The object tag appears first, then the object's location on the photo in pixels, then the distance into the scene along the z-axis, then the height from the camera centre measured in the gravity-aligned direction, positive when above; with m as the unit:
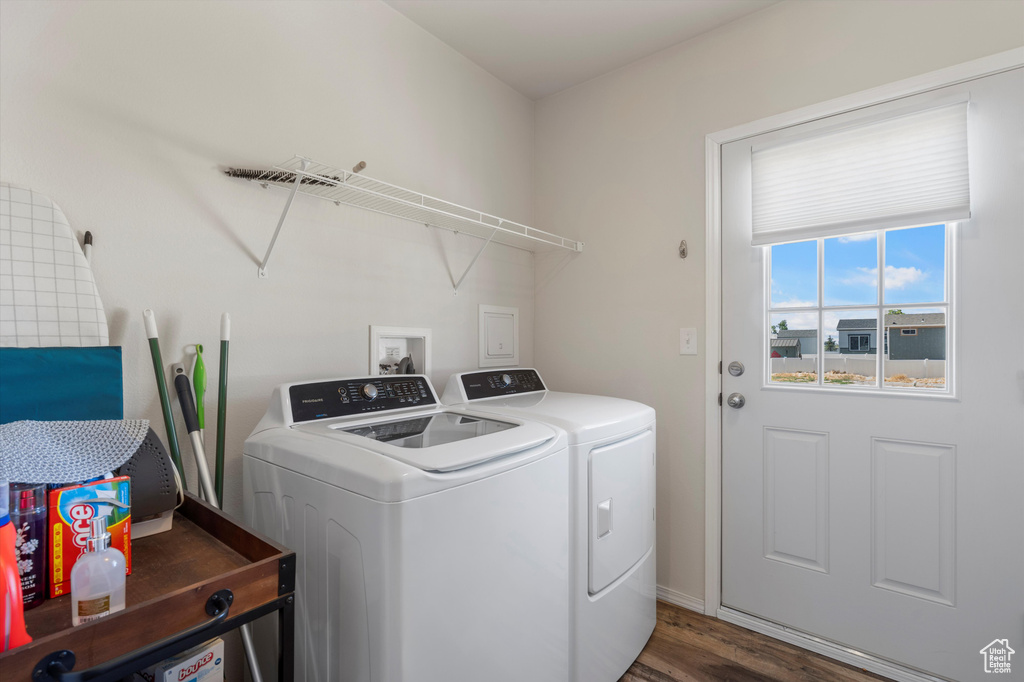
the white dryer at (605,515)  1.51 -0.61
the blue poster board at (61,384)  1.04 -0.10
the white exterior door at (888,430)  1.57 -0.36
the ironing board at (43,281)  1.08 +0.13
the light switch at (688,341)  2.15 -0.03
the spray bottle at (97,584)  0.73 -0.38
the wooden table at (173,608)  0.67 -0.43
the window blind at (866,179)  1.64 +0.56
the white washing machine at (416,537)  1.03 -0.48
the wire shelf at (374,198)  1.52 +0.50
